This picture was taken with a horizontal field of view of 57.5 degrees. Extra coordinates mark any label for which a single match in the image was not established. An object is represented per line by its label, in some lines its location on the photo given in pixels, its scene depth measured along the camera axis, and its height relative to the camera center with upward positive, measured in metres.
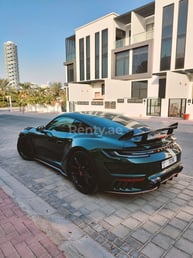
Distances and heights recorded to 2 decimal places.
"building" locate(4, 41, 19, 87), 110.50 +26.85
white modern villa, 17.78 +5.38
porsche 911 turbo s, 2.60 -0.79
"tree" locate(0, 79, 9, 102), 44.19 +4.49
